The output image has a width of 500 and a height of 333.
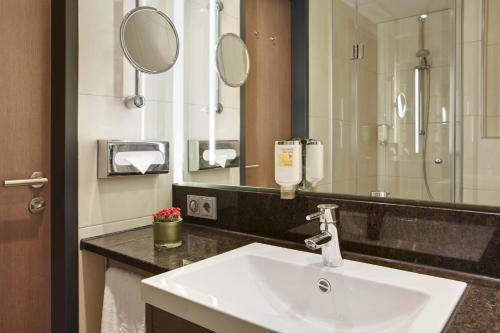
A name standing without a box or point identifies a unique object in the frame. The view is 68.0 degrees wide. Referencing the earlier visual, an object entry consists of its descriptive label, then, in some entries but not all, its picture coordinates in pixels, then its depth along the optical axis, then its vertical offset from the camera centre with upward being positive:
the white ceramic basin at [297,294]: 0.73 -0.32
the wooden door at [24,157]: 1.21 +0.00
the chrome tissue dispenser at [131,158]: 1.32 +0.00
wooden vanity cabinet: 0.81 -0.38
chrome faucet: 0.97 -0.20
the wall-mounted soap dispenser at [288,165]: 1.13 -0.02
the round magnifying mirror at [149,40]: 1.36 +0.45
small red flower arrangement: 1.24 -0.20
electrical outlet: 1.44 -0.19
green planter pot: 1.21 -0.25
